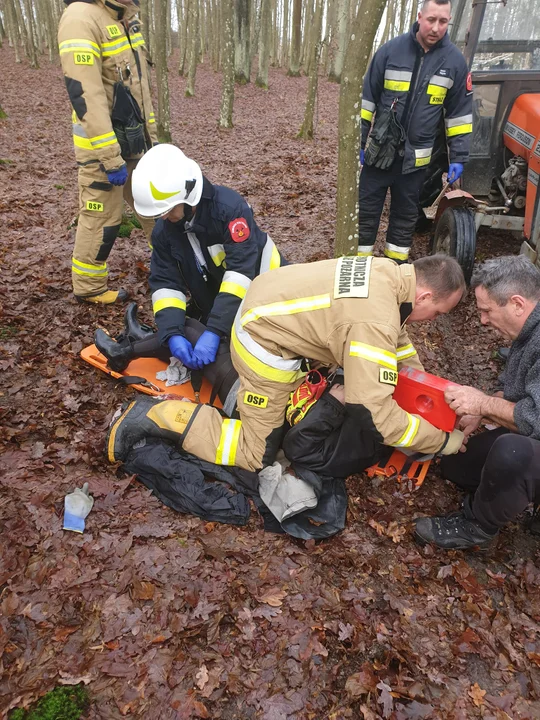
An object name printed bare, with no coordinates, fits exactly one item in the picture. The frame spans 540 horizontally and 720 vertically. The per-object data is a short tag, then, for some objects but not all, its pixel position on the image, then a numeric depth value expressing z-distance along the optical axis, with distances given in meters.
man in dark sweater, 2.67
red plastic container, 3.11
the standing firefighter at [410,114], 4.59
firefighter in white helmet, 3.38
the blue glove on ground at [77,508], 2.86
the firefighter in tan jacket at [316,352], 2.77
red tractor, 5.12
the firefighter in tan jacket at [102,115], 4.08
